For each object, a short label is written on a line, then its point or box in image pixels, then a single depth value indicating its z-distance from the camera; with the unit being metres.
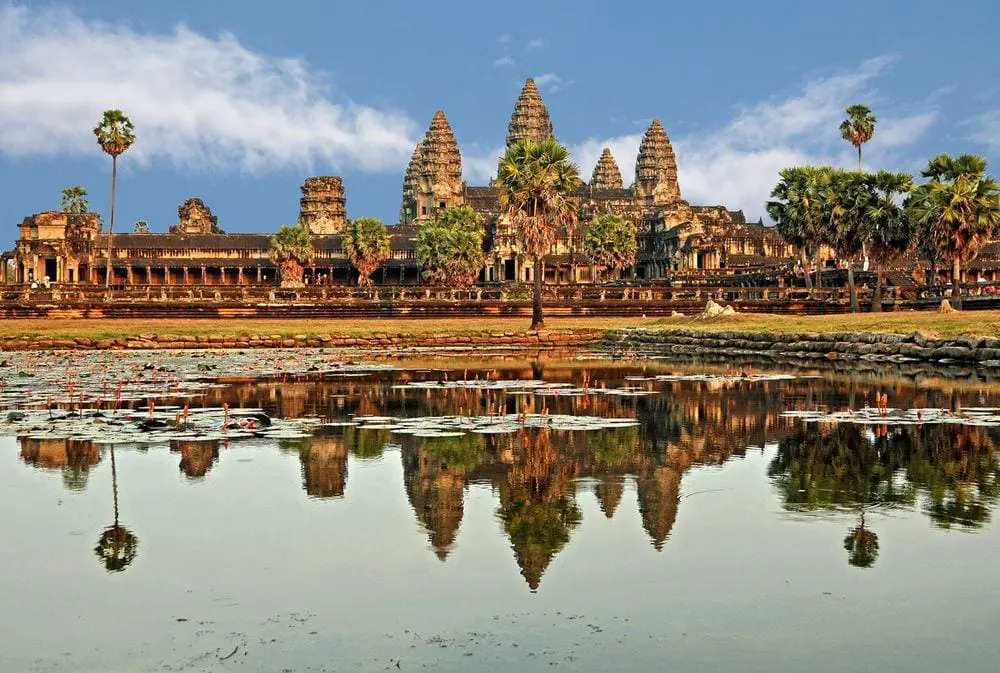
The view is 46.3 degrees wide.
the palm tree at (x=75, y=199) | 165.50
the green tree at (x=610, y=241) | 123.12
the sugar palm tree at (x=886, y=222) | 66.56
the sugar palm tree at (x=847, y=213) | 67.88
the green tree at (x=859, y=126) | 94.50
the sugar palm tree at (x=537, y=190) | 54.16
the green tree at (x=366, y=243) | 121.25
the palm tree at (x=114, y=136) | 89.19
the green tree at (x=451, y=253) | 114.69
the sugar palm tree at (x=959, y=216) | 59.81
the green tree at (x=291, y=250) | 121.82
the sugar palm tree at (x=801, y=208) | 73.06
